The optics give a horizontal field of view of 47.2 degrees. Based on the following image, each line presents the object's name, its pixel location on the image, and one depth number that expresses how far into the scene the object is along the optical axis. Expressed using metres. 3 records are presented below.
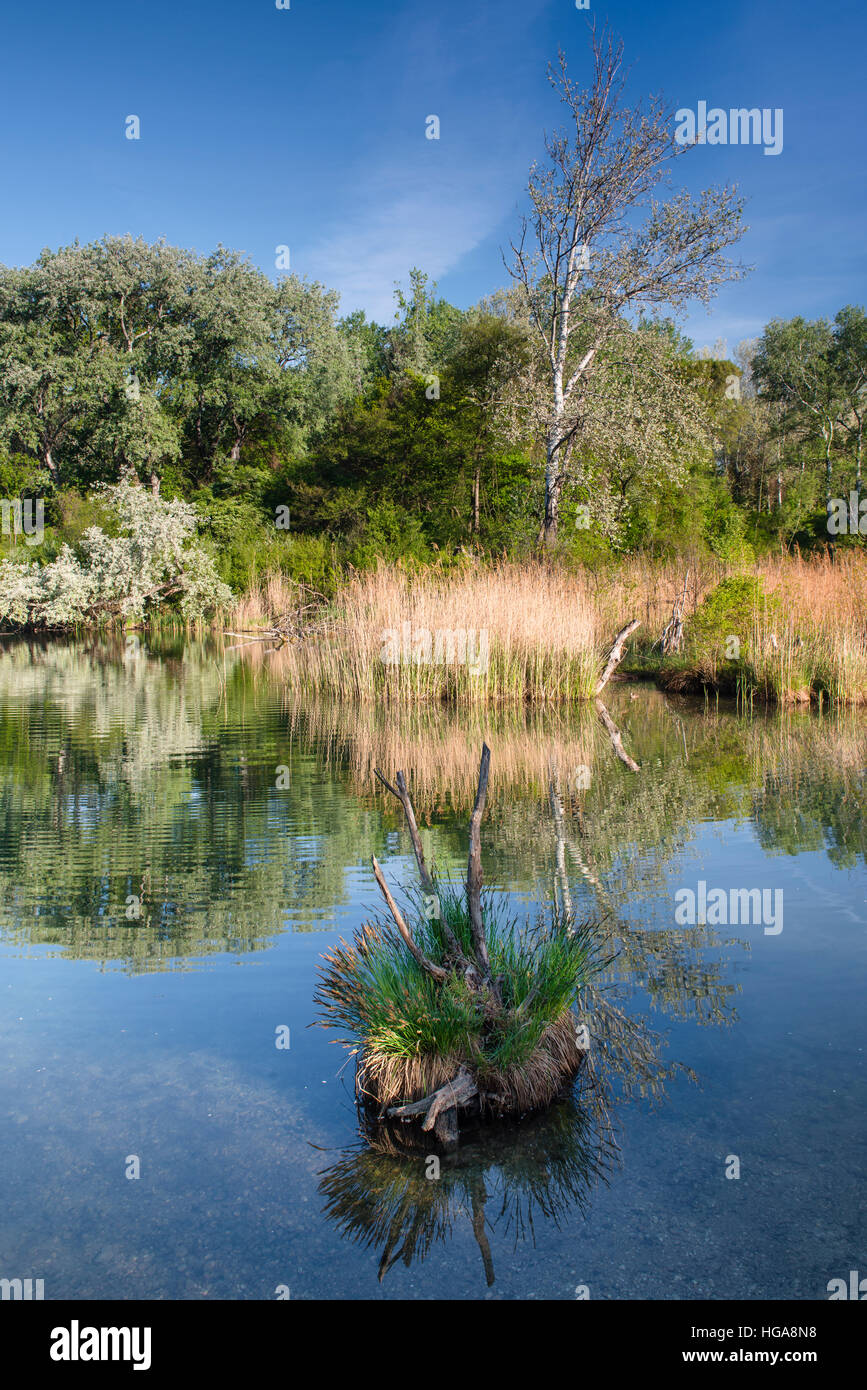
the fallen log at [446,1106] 3.43
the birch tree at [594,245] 20.50
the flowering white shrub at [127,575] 31.70
